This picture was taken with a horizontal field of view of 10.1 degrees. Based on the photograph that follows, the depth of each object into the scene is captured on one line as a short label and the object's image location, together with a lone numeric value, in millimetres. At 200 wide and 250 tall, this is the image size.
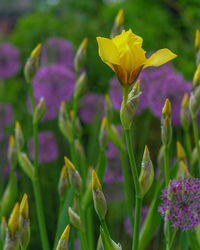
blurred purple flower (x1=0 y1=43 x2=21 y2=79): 2687
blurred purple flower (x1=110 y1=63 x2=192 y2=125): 1760
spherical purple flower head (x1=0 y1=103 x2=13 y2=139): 2475
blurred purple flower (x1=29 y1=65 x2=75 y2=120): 2224
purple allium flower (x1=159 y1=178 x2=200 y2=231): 1351
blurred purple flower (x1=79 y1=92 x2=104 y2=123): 2508
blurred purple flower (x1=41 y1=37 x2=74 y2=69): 2571
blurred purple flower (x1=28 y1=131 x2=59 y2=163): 2244
